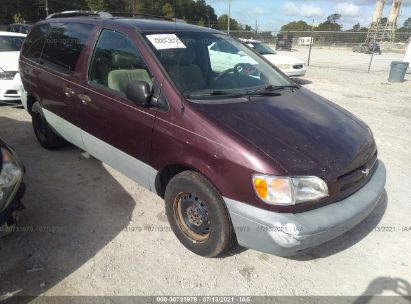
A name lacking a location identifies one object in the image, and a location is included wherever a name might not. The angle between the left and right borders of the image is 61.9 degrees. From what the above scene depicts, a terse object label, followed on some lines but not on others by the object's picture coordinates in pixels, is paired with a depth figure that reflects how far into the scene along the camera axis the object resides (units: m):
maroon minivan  2.35
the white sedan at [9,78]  6.87
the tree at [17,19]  35.33
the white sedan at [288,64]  12.19
